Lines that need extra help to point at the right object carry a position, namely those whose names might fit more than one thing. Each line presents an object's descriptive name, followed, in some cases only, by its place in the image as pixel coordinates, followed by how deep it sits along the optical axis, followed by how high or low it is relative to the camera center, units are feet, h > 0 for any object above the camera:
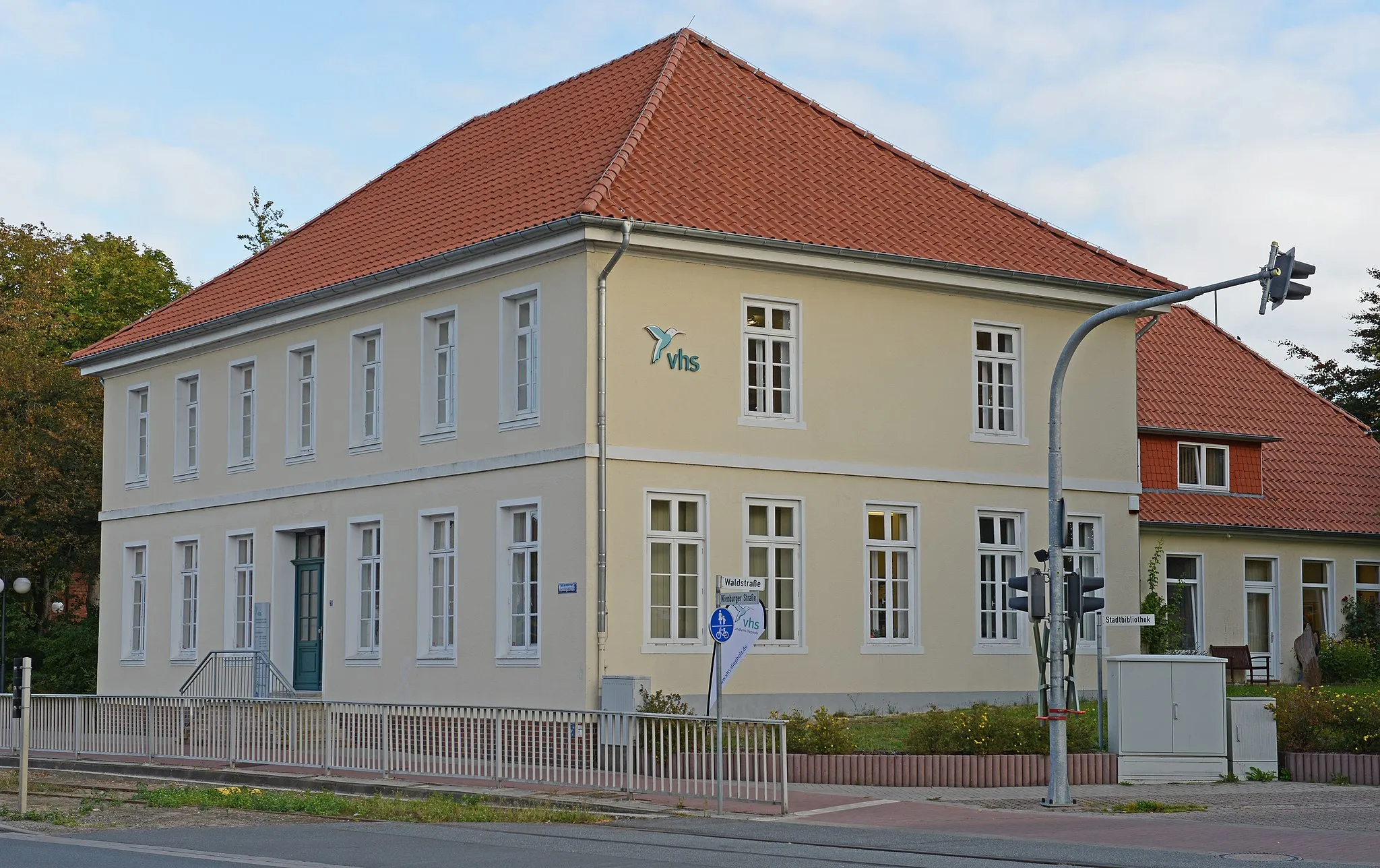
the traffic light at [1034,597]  64.90 +0.70
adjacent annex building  116.37 +7.88
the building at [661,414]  85.30 +10.28
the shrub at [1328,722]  71.05 -4.08
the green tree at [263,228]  215.10 +45.08
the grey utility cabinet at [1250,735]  72.74 -4.62
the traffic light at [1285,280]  58.08 +10.48
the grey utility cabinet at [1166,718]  71.41 -3.87
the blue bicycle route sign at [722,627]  62.23 -0.30
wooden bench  112.68 -2.38
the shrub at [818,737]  70.90 -4.57
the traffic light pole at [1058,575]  62.90 +1.49
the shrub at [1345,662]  114.93 -2.80
